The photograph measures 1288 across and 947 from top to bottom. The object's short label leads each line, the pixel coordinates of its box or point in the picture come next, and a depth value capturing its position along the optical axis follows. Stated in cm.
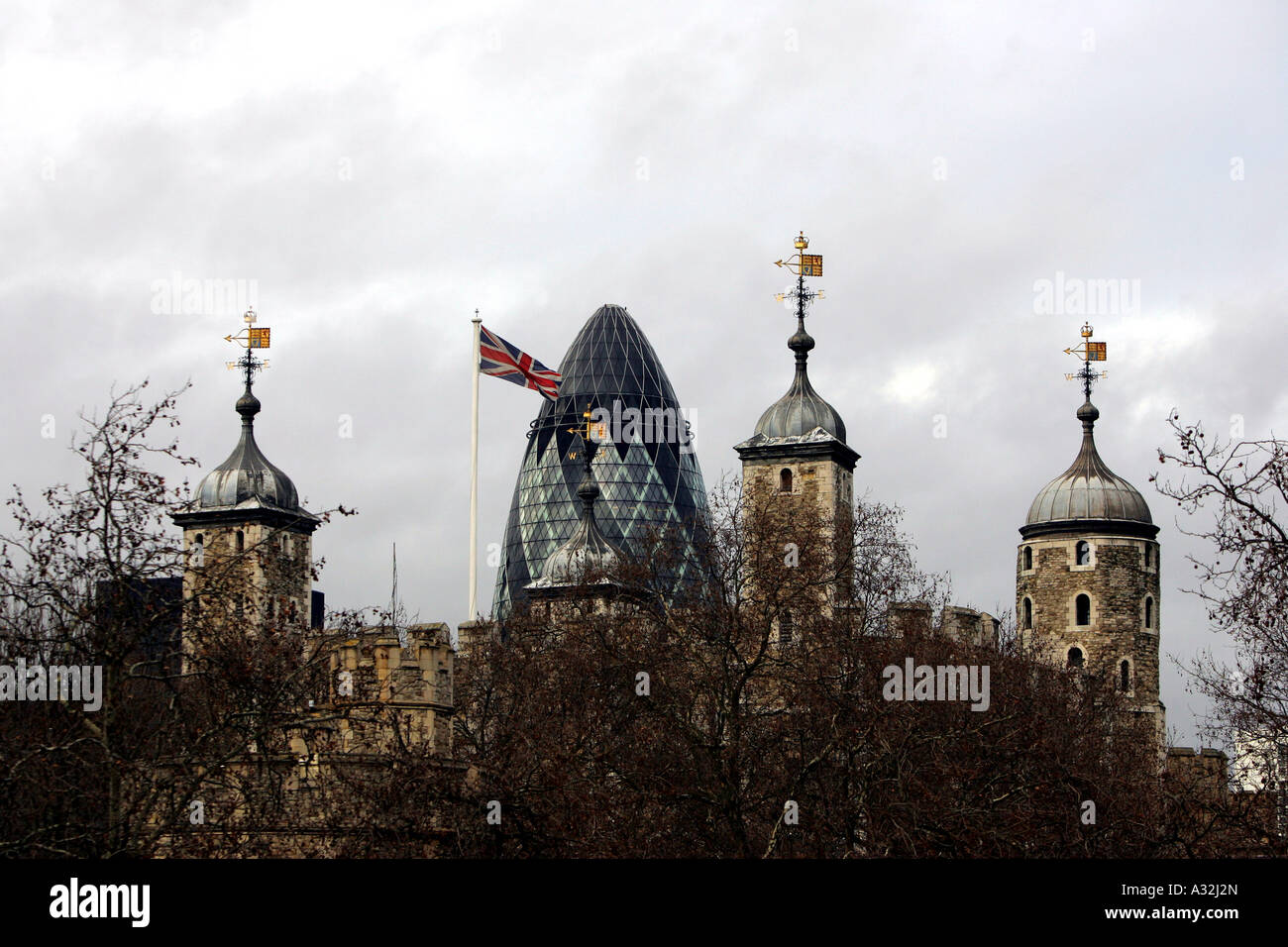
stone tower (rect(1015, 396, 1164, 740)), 7619
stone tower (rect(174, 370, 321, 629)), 8925
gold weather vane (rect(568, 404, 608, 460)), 14723
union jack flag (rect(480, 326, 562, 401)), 7094
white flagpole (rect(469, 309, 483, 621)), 7350
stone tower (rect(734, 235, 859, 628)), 7381
